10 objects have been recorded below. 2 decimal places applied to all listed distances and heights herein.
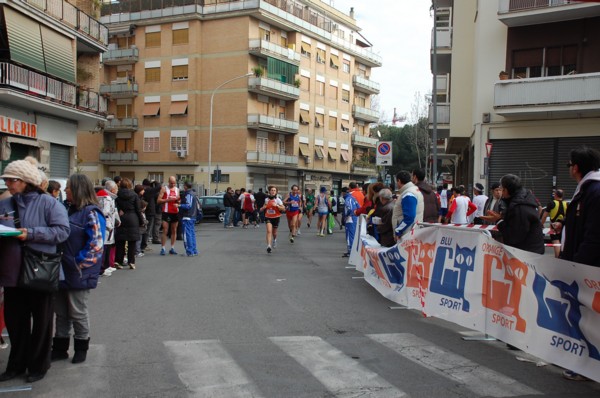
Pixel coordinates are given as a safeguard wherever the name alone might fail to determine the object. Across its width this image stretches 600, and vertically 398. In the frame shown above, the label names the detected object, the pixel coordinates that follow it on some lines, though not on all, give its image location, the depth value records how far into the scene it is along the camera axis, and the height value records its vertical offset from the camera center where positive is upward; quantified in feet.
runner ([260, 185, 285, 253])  51.78 -3.73
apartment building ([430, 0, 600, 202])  70.59 +10.93
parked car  107.55 -7.39
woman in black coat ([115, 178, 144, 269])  39.17 -3.85
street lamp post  149.54 +9.66
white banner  16.26 -4.01
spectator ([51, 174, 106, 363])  18.15 -3.24
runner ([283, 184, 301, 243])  65.00 -4.04
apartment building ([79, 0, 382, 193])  158.92 +21.24
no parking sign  56.59 +1.95
